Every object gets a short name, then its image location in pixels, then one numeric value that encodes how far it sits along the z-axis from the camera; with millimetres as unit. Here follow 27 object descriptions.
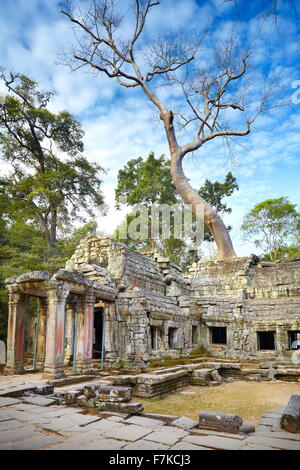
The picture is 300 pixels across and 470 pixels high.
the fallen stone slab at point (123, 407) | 5758
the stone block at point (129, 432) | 4262
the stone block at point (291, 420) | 4824
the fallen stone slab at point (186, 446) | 3924
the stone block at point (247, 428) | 4969
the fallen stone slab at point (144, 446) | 3890
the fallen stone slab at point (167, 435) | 4184
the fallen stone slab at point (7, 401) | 6087
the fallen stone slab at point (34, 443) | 3875
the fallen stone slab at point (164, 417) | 5457
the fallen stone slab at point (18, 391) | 6824
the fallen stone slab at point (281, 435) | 4459
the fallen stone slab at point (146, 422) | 4999
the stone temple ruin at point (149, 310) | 10414
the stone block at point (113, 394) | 6094
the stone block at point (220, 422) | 4863
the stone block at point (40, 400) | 6305
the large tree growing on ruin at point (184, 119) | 22109
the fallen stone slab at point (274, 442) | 4008
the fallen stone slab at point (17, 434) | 4152
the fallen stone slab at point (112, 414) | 5505
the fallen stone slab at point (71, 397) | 6648
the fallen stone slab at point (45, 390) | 7211
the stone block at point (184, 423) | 5079
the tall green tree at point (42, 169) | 19391
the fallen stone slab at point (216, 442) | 3980
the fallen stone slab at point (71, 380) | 8492
